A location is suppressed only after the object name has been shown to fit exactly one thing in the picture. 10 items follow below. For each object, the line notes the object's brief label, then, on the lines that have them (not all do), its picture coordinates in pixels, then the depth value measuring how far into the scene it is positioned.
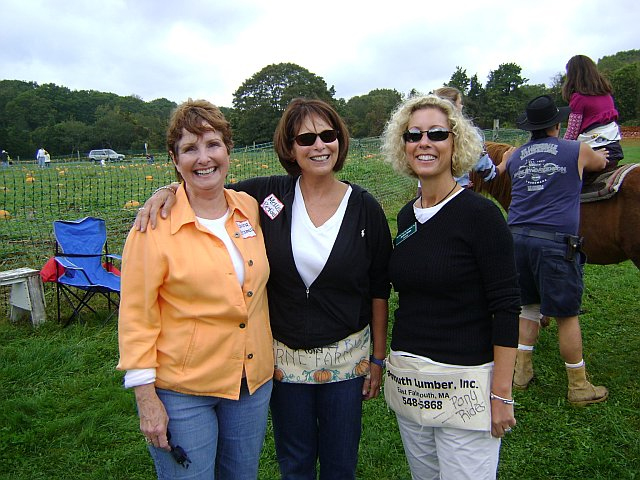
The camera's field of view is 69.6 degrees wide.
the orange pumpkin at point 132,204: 9.64
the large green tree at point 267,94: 58.28
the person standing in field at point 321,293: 1.90
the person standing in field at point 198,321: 1.64
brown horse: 3.73
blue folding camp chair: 4.89
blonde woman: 1.67
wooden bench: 4.80
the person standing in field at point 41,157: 27.92
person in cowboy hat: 3.22
